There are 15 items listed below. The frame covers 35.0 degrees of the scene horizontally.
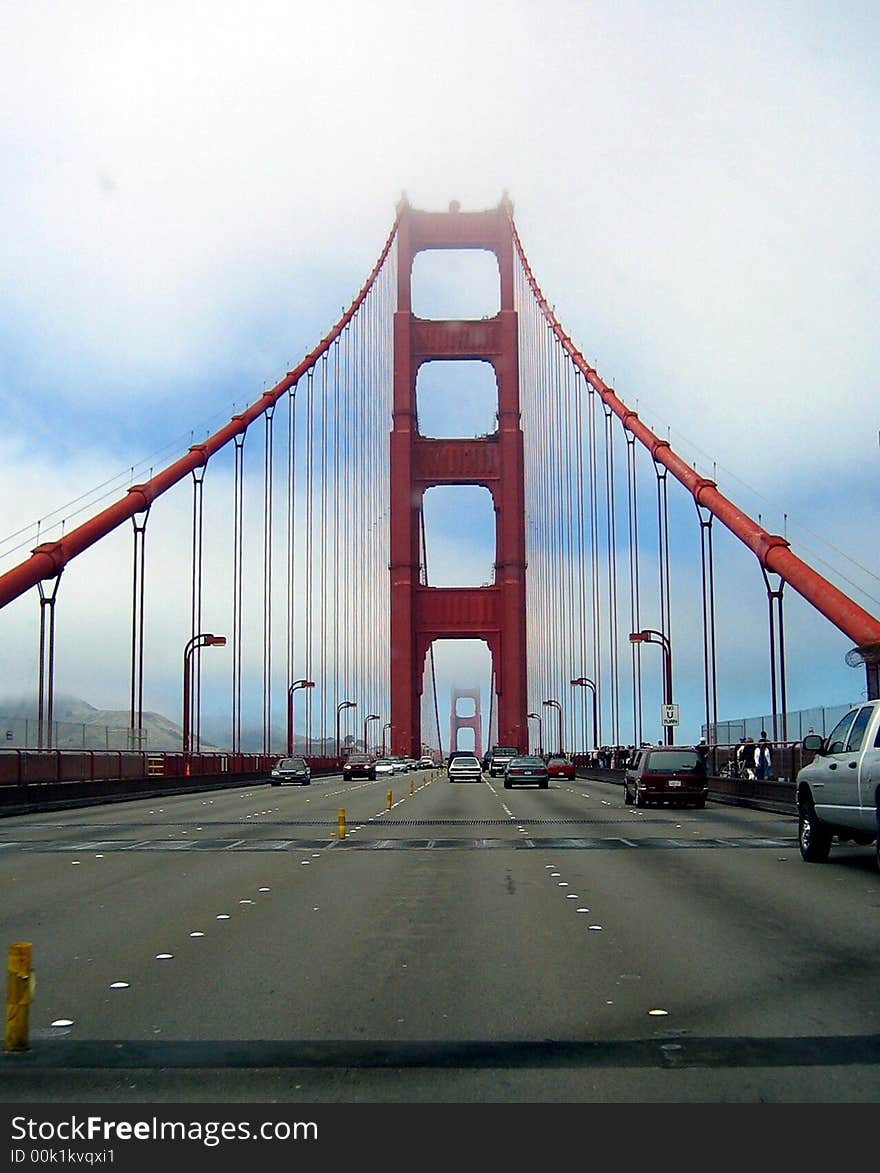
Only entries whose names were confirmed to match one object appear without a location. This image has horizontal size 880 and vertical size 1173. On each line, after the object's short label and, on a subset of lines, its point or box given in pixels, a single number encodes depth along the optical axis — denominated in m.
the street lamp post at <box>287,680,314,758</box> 81.25
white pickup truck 14.51
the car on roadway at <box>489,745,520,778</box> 78.09
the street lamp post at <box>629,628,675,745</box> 52.28
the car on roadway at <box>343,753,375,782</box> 70.69
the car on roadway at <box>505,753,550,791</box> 51.00
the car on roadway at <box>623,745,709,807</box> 32.06
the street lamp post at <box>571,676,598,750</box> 85.63
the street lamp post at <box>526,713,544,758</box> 99.81
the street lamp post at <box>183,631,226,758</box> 51.66
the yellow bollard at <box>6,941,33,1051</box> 6.87
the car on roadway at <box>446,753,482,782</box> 63.41
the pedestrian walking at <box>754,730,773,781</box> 36.00
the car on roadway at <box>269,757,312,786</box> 58.41
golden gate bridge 84.50
